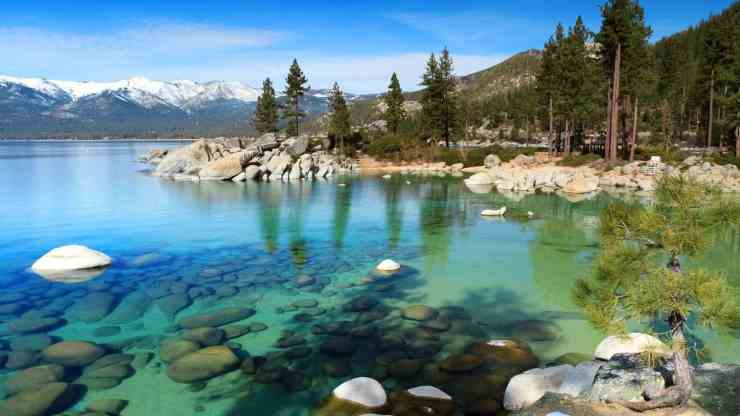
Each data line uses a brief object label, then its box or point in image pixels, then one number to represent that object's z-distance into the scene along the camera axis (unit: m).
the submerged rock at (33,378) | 8.15
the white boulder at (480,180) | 44.09
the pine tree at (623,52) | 40.53
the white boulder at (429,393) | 7.61
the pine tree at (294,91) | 71.19
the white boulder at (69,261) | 15.66
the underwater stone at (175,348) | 9.45
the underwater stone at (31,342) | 9.80
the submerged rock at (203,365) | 8.65
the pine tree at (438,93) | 68.69
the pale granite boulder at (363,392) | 7.46
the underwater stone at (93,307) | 11.77
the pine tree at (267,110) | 77.19
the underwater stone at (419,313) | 11.59
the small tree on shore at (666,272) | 5.47
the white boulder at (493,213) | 27.30
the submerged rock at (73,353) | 9.16
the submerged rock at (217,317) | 11.18
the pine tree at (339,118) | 69.81
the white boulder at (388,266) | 15.90
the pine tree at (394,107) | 77.56
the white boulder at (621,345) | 8.56
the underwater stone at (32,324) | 10.83
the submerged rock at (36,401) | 7.41
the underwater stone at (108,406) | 7.54
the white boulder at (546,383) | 6.85
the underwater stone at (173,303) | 12.13
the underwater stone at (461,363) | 8.82
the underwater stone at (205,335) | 10.12
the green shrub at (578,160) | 47.34
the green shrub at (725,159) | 37.11
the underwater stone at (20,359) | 9.00
